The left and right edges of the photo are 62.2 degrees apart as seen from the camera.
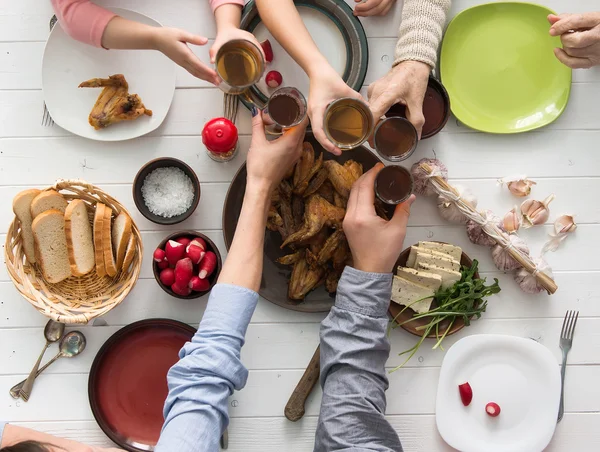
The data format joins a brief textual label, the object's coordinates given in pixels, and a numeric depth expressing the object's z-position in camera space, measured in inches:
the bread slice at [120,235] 54.0
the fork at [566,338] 60.7
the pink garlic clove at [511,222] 59.8
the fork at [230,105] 58.7
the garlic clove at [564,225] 60.5
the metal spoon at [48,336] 58.2
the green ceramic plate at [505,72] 59.5
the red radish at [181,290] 54.5
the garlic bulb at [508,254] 57.9
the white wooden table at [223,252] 59.6
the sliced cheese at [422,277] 55.6
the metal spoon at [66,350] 58.5
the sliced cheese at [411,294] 56.2
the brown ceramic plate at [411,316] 57.7
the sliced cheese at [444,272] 56.4
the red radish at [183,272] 53.8
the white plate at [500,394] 59.2
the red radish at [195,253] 54.2
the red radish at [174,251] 54.6
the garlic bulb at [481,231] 57.9
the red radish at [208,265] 54.3
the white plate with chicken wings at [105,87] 57.7
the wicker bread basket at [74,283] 53.2
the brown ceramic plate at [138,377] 57.9
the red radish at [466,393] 58.9
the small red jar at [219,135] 54.5
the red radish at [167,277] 55.0
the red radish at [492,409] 58.8
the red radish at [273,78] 57.4
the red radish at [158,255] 54.9
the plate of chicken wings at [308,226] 53.6
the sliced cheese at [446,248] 57.2
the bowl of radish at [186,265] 54.2
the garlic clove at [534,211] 59.9
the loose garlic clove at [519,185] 59.9
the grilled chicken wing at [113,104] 57.5
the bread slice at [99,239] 54.1
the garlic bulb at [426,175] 57.3
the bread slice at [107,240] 54.4
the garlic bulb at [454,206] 57.9
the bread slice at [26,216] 53.8
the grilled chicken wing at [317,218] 52.7
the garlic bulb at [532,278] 58.6
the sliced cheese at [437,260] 56.4
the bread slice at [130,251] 54.7
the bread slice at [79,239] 53.9
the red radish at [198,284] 54.3
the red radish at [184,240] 55.6
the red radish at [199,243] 55.0
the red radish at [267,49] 57.2
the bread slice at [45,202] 53.6
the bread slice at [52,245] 53.6
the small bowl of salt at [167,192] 56.4
